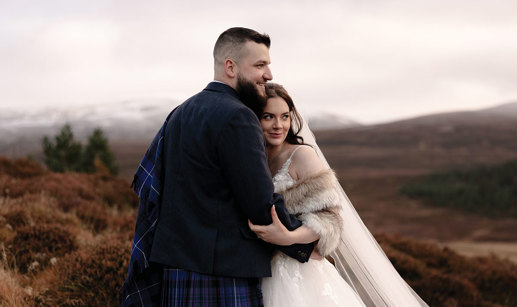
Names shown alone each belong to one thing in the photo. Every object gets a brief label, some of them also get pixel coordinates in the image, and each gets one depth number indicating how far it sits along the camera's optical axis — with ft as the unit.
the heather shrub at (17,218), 22.59
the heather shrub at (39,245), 18.95
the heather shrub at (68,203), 28.58
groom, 8.21
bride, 9.36
